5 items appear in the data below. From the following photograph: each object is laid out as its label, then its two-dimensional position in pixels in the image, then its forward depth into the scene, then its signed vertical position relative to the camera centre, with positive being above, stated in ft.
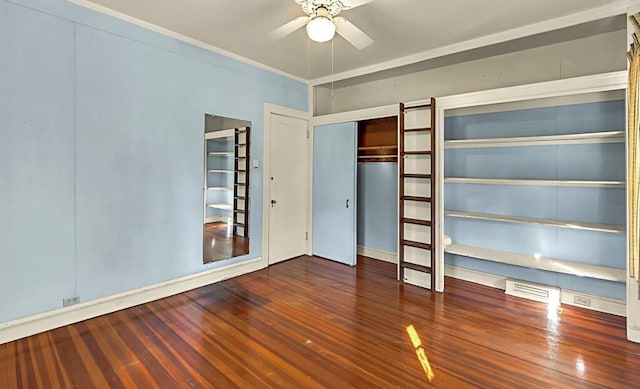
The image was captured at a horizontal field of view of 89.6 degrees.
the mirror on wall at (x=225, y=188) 12.69 +0.17
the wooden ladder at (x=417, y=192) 12.32 +0.00
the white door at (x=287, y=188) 15.35 +0.21
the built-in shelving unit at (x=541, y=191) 10.43 +0.04
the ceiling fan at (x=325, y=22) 7.42 +4.33
